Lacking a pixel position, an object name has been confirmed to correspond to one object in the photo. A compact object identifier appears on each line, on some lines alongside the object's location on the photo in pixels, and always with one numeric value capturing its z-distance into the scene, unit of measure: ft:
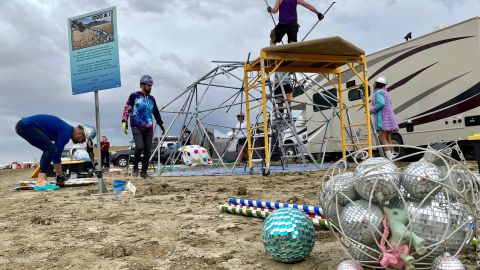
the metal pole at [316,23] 23.77
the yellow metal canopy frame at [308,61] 19.22
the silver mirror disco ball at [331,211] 5.57
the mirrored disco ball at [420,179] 4.88
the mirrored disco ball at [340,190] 5.19
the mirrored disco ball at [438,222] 4.77
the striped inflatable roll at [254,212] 7.65
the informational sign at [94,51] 16.31
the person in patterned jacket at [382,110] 22.34
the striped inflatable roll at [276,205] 7.89
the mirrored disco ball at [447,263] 4.54
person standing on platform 22.82
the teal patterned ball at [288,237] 5.89
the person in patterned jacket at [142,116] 21.52
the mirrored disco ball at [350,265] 5.02
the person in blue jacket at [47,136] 18.69
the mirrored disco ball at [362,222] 4.89
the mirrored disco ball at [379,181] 4.89
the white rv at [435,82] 24.59
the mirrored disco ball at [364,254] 4.95
